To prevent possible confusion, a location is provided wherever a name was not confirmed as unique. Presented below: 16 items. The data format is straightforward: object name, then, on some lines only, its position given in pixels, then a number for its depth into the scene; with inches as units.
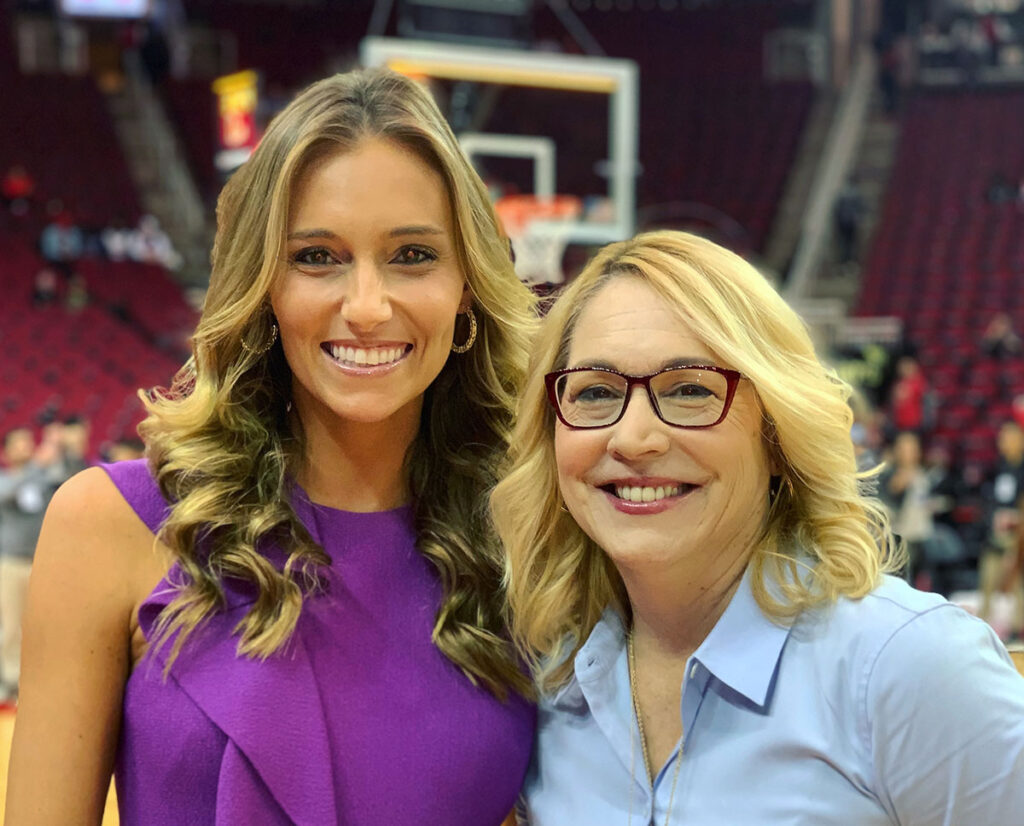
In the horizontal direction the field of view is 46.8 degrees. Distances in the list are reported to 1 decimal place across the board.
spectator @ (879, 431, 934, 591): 273.3
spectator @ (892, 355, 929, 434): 370.9
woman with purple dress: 58.6
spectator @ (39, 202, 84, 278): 482.6
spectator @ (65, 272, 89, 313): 475.8
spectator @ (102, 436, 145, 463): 245.4
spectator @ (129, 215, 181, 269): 521.3
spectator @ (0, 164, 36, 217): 501.4
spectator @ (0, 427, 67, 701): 235.9
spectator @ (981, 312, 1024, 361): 432.8
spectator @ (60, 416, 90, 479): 269.9
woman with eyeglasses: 50.3
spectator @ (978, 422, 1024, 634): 266.4
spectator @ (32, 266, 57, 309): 468.1
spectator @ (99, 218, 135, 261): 509.4
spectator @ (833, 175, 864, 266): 509.6
